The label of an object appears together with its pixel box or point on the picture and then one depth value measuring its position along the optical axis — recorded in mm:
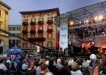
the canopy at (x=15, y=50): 12160
